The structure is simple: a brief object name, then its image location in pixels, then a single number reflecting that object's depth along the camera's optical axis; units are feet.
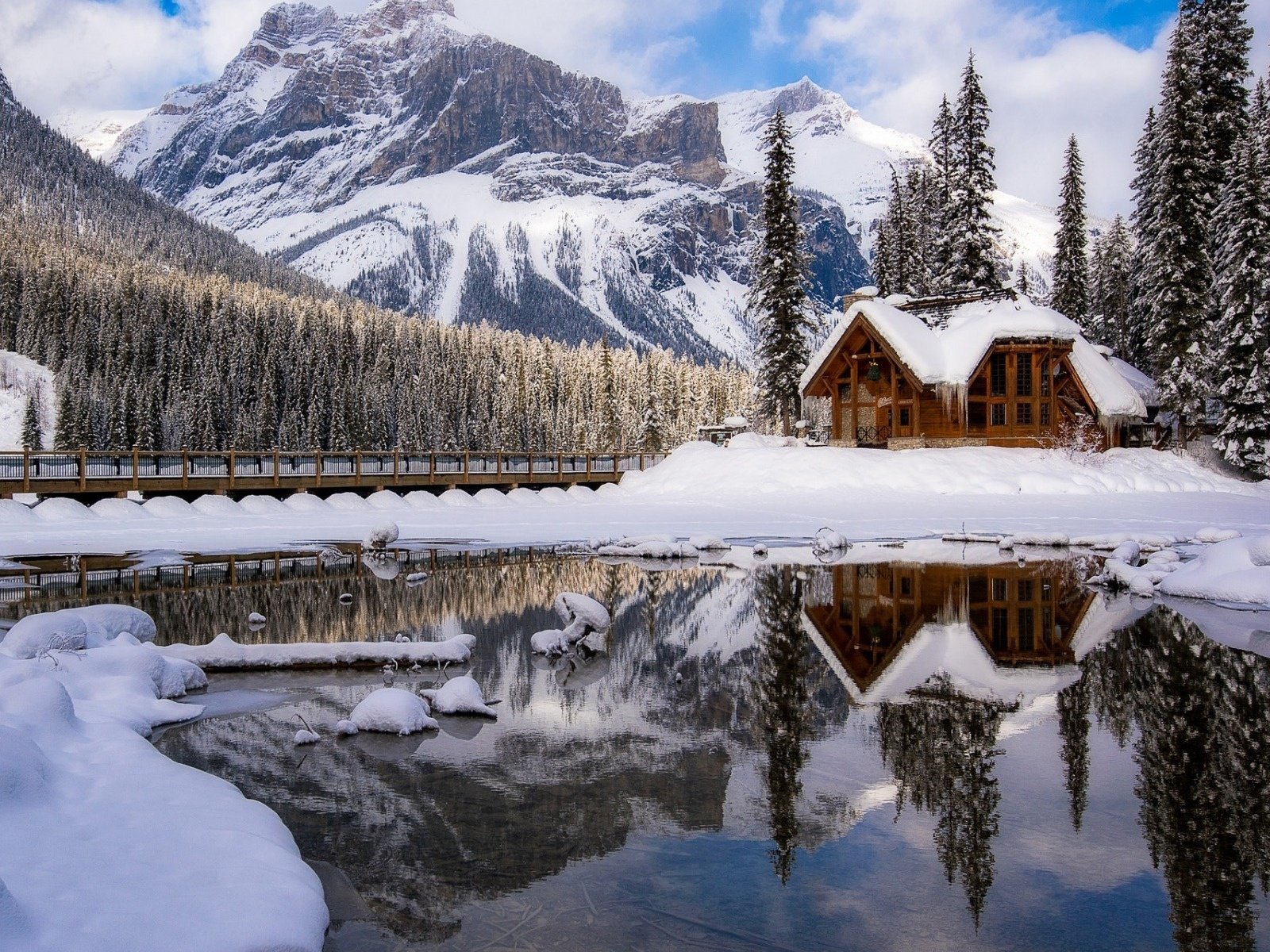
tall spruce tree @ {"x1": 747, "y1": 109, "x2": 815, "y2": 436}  150.61
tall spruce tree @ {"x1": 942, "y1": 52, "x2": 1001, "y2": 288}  153.89
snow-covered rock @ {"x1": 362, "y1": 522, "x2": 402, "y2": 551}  75.66
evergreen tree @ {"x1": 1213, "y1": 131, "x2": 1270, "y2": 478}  120.67
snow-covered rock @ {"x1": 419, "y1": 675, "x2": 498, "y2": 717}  28.60
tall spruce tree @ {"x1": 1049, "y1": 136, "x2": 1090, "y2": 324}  175.32
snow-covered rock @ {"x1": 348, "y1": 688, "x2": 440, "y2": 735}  26.81
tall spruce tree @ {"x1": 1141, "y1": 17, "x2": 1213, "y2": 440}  129.80
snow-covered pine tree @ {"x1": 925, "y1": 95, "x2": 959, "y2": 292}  158.51
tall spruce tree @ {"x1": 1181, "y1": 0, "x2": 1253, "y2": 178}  142.00
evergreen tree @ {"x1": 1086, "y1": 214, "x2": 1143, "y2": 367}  179.83
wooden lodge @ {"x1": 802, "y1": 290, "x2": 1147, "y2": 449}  128.67
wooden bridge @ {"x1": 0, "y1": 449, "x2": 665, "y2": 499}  102.42
